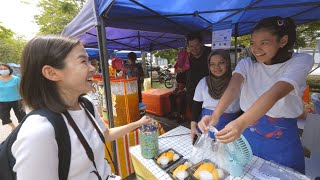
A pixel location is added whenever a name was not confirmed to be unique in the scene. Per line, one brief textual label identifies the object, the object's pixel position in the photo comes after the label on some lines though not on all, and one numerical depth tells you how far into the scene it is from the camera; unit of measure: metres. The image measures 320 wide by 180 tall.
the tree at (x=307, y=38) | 9.67
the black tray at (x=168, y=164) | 1.33
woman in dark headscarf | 2.01
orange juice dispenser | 2.63
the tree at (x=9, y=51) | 22.18
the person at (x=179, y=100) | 5.12
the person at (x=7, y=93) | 4.35
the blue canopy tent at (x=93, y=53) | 9.04
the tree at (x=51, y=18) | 13.95
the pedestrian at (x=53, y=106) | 0.78
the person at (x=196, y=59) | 3.03
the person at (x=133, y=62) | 5.54
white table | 1.23
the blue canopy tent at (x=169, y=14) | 2.25
